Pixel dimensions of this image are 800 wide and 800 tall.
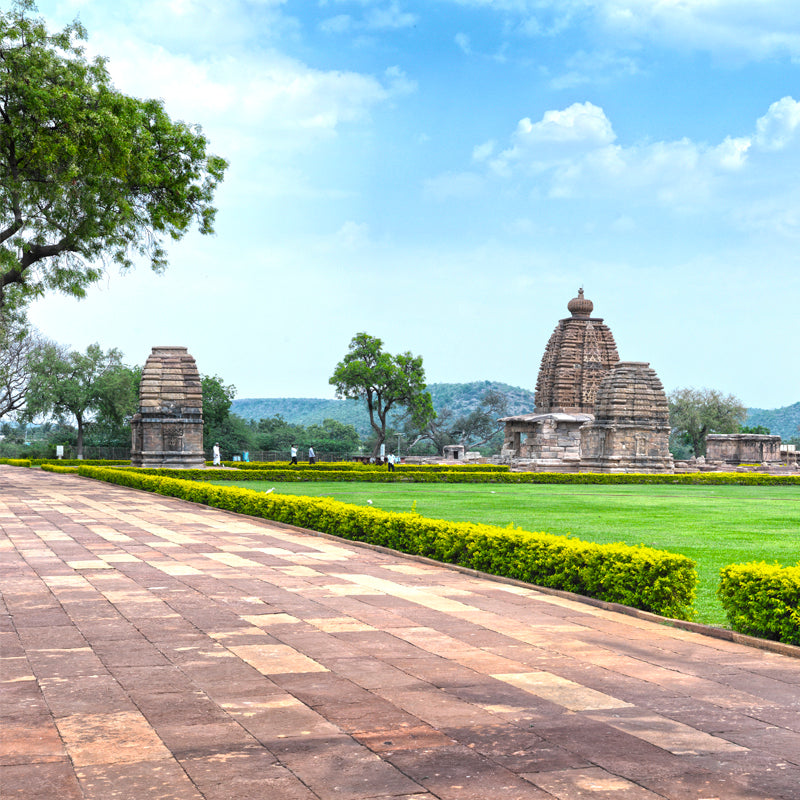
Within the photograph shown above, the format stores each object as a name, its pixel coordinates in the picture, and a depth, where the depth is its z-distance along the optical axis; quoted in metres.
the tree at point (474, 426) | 88.69
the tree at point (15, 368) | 53.28
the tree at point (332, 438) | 73.38
